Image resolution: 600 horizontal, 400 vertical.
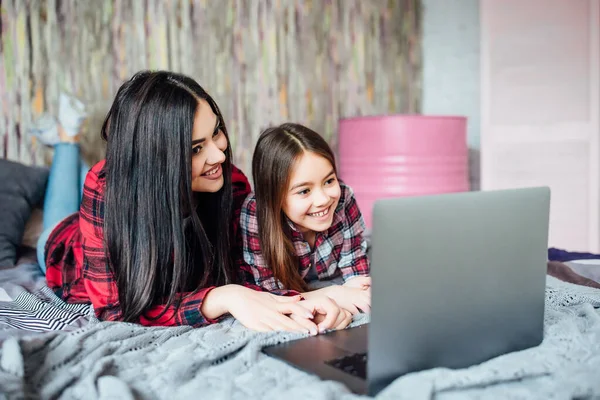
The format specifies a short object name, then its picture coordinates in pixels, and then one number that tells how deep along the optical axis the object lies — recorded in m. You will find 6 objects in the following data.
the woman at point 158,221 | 1.21
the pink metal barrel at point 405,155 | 2.58
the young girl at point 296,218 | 1.38
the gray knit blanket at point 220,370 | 0.83
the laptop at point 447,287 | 0.80
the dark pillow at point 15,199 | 1.82
